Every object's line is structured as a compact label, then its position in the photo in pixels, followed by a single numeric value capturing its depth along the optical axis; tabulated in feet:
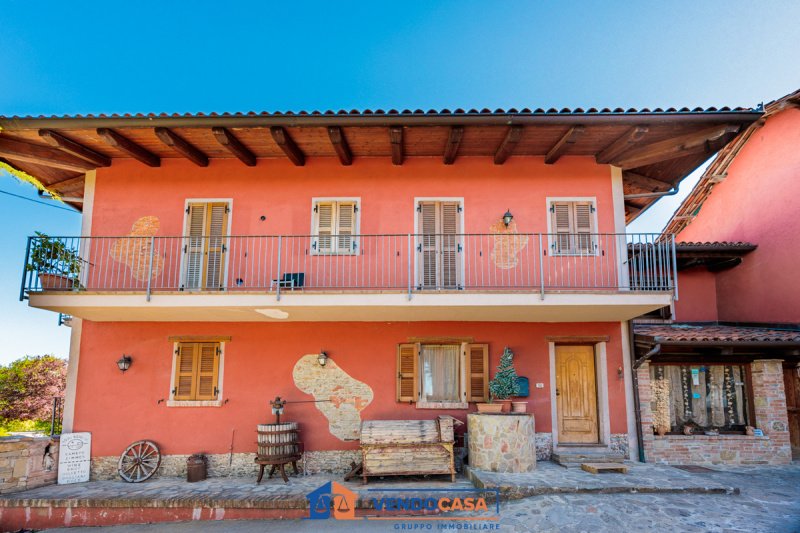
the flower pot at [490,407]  27.96
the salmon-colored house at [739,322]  30.66
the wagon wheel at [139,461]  28.58
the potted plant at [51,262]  27.09
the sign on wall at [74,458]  28.14
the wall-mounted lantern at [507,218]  30.78
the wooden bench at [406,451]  25.99
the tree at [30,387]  48.16
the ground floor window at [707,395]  31.86
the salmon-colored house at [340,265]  29.32
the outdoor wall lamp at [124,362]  30.01
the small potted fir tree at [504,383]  28.30
